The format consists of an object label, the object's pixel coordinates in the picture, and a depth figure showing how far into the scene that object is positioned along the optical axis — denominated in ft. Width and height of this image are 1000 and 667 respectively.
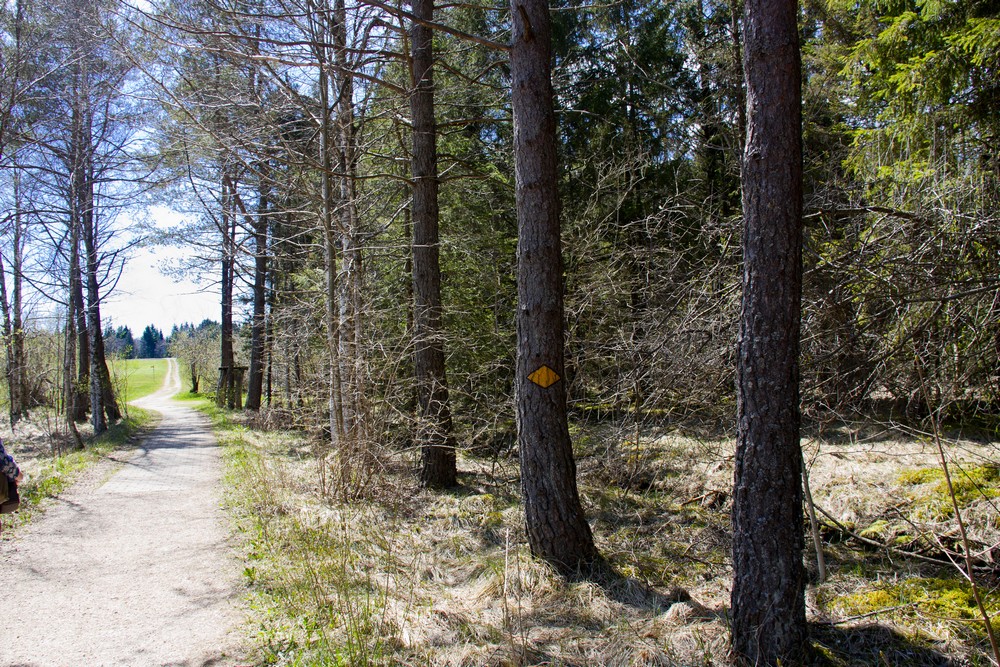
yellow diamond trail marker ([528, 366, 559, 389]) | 17.16
